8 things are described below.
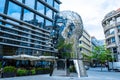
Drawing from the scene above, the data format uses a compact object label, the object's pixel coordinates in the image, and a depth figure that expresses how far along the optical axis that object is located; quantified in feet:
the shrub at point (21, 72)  32.55
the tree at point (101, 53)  76.18
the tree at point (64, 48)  26.35
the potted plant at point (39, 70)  38.04
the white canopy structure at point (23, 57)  34.92
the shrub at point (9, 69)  29.66
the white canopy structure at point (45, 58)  39.71
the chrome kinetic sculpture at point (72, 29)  26.58
